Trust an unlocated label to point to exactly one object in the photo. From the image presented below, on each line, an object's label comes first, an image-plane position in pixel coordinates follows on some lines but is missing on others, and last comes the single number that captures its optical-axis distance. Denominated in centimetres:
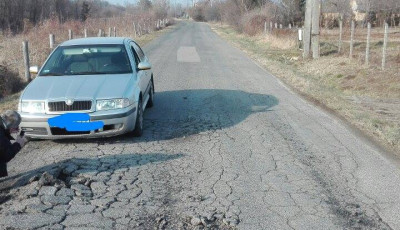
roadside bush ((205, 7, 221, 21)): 10350
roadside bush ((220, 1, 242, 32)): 5178
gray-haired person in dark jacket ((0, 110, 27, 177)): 526
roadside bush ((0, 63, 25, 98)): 1223
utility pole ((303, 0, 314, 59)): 2013
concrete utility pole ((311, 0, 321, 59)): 1984
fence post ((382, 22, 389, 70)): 1429
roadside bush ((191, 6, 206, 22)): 12130
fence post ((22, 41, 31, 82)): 1238
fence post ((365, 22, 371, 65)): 1556
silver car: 659
